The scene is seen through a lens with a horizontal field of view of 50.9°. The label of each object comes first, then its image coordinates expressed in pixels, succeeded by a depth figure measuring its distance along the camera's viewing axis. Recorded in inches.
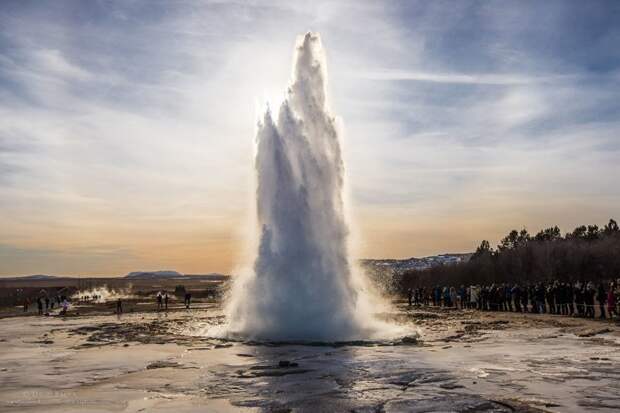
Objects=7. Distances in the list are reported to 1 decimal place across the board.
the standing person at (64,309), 1774.1
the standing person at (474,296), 1716.7
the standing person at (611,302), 1115.2
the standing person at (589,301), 1181.1
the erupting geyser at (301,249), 948.6
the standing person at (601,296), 1145.8
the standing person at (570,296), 1261.6
